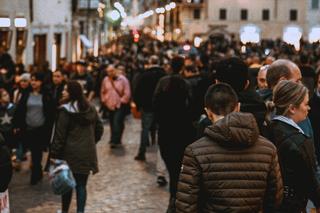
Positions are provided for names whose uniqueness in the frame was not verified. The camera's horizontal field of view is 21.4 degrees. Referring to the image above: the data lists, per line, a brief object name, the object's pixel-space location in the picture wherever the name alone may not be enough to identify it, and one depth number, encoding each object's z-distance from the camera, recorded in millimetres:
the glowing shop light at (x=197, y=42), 55250
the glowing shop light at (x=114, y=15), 55294
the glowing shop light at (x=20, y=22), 27812
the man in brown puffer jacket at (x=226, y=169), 5121
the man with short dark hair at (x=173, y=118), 10625
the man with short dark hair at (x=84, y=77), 21691
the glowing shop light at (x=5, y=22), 27312
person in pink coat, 17781
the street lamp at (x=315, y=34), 37897
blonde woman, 5715
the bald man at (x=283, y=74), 6934
